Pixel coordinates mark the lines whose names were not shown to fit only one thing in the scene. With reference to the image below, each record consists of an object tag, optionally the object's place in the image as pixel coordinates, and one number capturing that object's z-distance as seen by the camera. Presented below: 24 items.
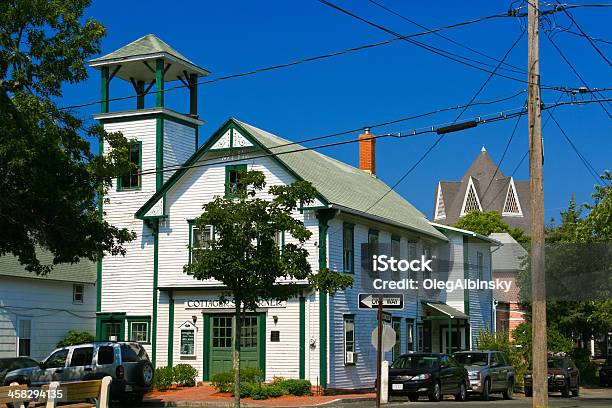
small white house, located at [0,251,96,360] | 39.66
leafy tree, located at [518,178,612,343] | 37.41
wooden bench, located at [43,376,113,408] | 14.94
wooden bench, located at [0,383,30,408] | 15.14
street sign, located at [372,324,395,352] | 21.02
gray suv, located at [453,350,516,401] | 33.12
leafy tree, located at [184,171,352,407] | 24.27
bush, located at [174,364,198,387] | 33.50
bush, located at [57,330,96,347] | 40.66
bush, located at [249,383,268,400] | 30.06
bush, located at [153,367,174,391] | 33.16
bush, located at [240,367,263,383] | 31.88
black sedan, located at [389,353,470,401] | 30.00
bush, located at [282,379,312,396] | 31.11
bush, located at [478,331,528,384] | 42.34
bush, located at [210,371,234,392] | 31.30
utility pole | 21.23
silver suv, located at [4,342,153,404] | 26.92
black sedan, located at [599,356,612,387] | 48.66
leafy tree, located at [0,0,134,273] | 21.94
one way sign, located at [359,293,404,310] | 20.03
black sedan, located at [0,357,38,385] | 30.53
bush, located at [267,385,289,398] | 30.57
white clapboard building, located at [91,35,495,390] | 32.94
